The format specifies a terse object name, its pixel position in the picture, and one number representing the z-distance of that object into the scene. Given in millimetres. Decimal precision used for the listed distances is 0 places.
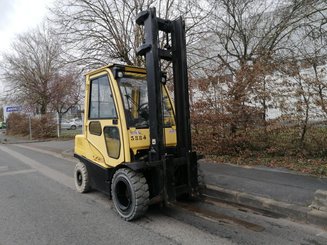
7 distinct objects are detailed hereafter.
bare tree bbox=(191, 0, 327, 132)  8820
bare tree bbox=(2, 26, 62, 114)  29734
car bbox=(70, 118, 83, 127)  44275
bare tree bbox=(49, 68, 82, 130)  24484
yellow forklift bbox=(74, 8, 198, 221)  5016
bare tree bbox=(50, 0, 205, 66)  13766
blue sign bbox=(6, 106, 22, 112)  31395
